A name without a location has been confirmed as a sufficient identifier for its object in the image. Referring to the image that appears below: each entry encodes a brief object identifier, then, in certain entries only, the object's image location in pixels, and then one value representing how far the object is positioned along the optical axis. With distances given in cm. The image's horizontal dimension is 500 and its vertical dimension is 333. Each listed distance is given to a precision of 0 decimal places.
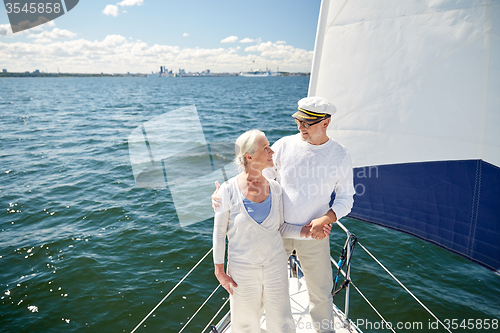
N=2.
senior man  224
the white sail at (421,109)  236
